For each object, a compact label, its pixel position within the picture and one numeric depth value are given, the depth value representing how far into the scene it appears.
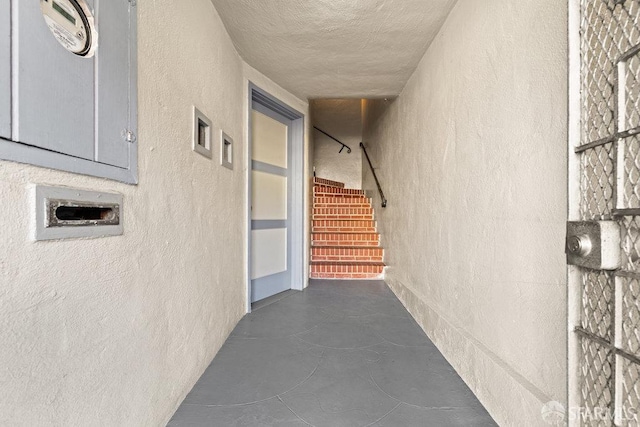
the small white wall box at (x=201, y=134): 1.46
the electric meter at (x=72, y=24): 0.66
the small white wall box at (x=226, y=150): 1.90
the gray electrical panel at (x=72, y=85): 0.59
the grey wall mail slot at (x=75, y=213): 0.65
